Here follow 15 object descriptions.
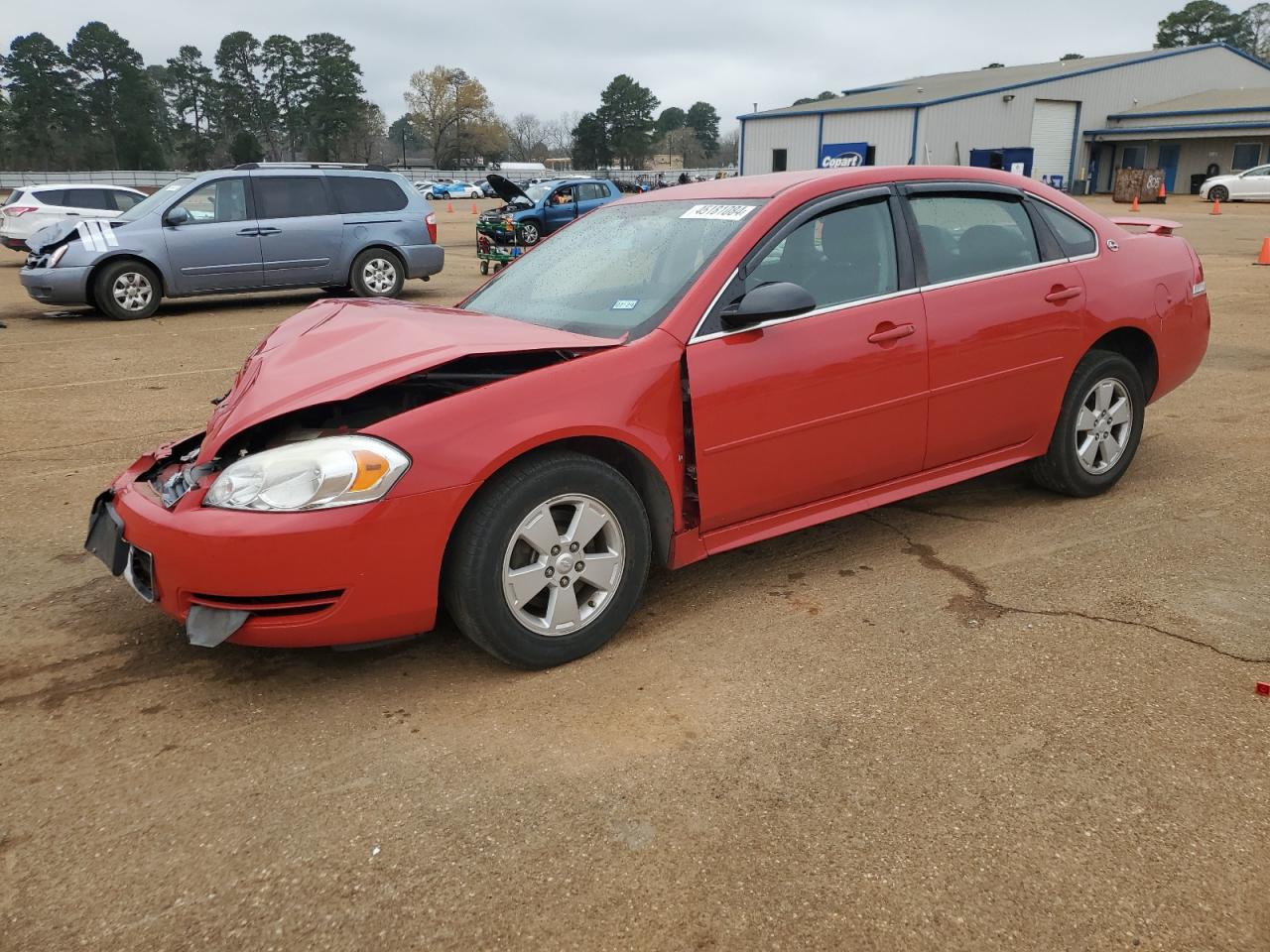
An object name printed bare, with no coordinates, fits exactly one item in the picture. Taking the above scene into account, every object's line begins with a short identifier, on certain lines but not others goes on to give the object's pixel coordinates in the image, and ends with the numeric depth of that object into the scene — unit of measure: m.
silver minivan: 11.70
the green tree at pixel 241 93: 93.00
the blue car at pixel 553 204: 21.62
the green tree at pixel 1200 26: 84.00
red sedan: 3.01
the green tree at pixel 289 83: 94.06
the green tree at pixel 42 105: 75.12
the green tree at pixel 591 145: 106.25
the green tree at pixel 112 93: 78.12
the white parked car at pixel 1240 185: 36.75
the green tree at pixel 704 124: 141.88
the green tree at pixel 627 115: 104.73
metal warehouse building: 44.66
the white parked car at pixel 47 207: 18.17
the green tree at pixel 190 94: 92.25
